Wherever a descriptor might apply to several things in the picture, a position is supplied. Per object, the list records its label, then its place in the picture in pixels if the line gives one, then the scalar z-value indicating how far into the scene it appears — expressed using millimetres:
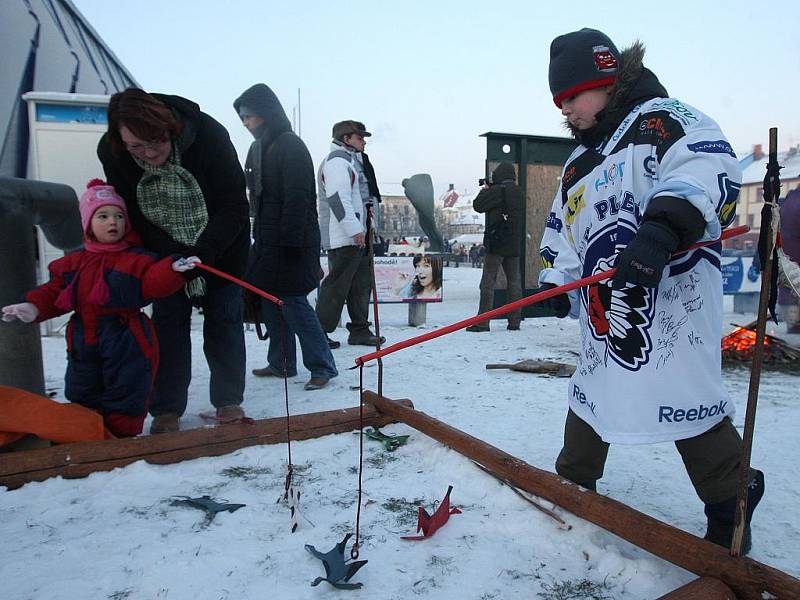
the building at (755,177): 43406
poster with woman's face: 7008
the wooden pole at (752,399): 1352
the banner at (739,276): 7434
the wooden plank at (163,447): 2201
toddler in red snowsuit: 2588
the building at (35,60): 6238
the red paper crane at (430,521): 1802
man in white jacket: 4875
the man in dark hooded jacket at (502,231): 6641
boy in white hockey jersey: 1493
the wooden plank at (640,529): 1331
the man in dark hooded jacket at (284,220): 3672
